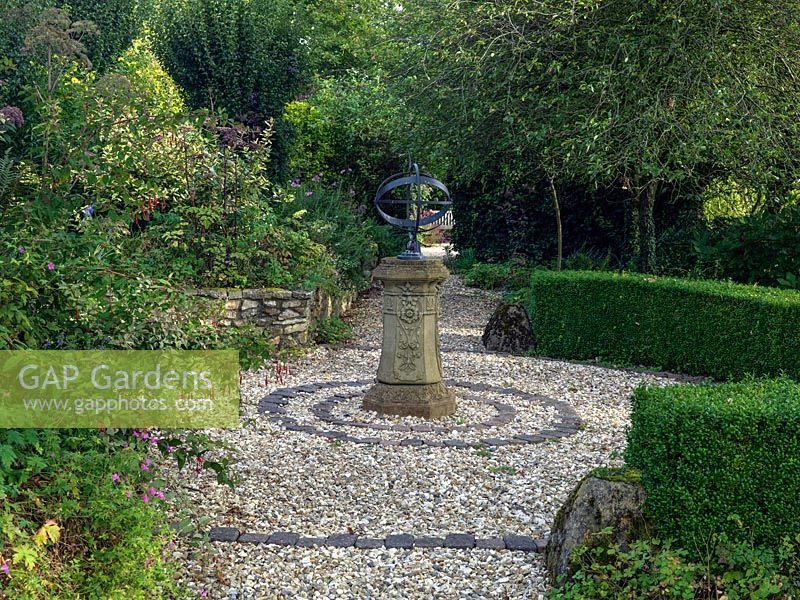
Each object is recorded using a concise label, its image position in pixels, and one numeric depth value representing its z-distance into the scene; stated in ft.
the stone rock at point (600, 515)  11.51
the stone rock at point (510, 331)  30.91
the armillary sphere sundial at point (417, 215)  20.18
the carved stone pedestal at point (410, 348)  20.71
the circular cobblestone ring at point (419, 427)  18.88
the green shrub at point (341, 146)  53.52
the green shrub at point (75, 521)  9.37
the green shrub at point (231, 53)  46.55
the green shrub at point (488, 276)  48.65
